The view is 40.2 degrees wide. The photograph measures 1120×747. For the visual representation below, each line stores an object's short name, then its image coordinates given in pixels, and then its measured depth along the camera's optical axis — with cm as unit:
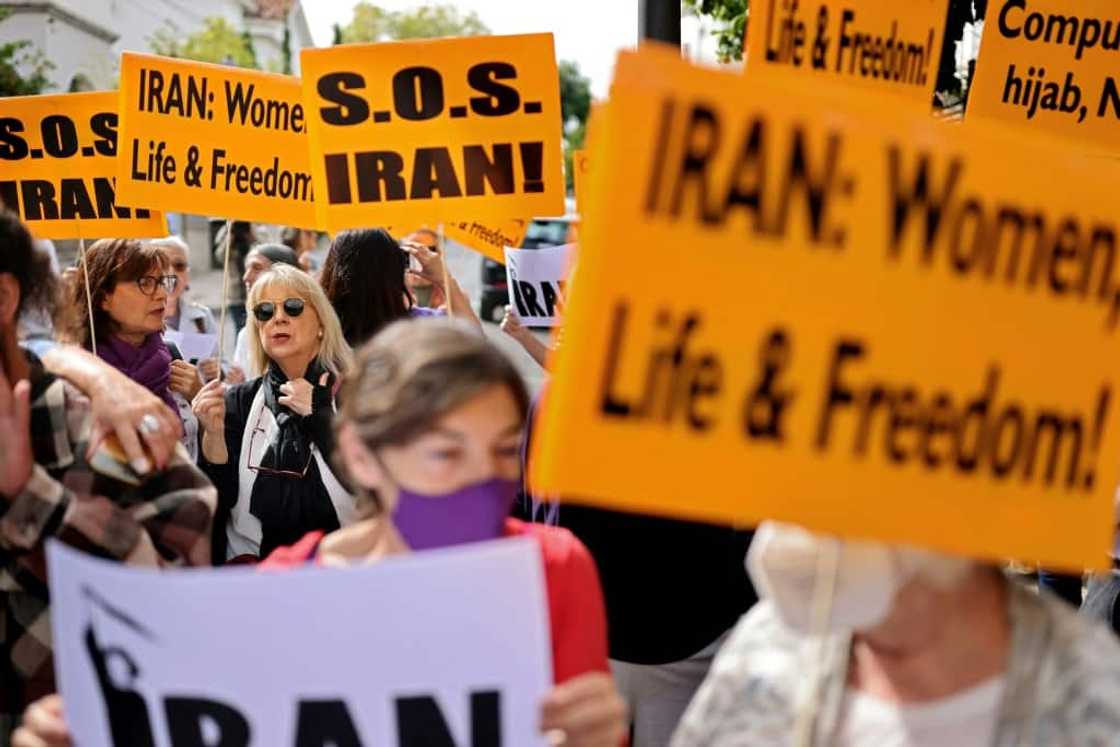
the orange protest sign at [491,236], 739
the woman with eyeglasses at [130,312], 556
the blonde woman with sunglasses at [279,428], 455
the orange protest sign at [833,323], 186
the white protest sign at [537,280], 724
